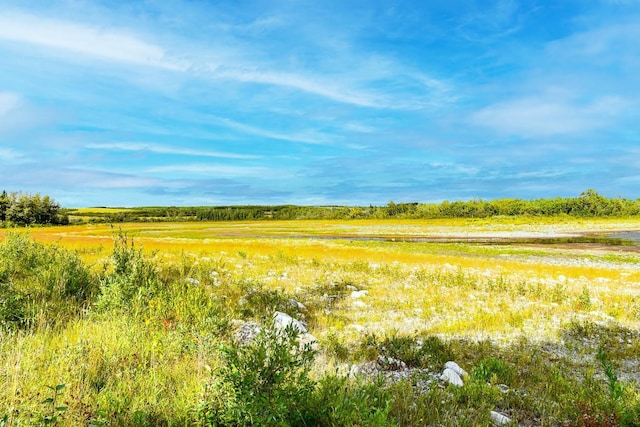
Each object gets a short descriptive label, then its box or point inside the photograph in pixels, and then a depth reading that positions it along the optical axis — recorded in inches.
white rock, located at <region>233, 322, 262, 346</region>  322.3
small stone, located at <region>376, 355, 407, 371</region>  287.6
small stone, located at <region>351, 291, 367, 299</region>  564.4
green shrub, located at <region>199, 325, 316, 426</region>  155.6
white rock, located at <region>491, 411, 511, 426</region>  202.1
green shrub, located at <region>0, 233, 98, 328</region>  289.1
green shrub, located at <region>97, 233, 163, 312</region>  315.0
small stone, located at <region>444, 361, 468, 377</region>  271.8
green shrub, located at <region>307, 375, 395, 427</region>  148.1
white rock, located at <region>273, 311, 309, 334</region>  346.4
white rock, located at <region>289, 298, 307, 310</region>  479.8
